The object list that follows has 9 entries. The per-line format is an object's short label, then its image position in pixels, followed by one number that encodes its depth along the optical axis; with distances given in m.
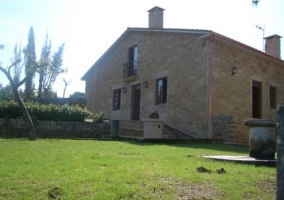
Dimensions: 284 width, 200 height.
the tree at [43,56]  36.80
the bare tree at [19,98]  11.70
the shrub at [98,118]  15.75
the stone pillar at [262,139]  6.37
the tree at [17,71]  38.59
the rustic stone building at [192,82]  14.05
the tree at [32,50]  33.84
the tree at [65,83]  45.37
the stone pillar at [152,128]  12.47
